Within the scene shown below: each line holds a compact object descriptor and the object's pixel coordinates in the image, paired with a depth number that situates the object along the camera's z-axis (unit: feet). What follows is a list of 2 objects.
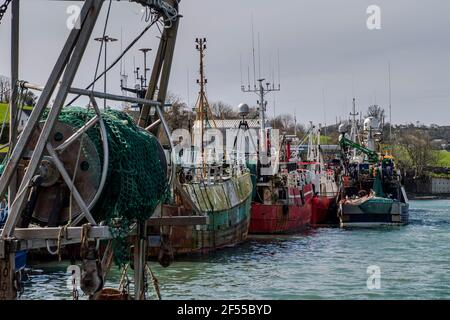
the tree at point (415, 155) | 377.30
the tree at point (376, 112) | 294.43
